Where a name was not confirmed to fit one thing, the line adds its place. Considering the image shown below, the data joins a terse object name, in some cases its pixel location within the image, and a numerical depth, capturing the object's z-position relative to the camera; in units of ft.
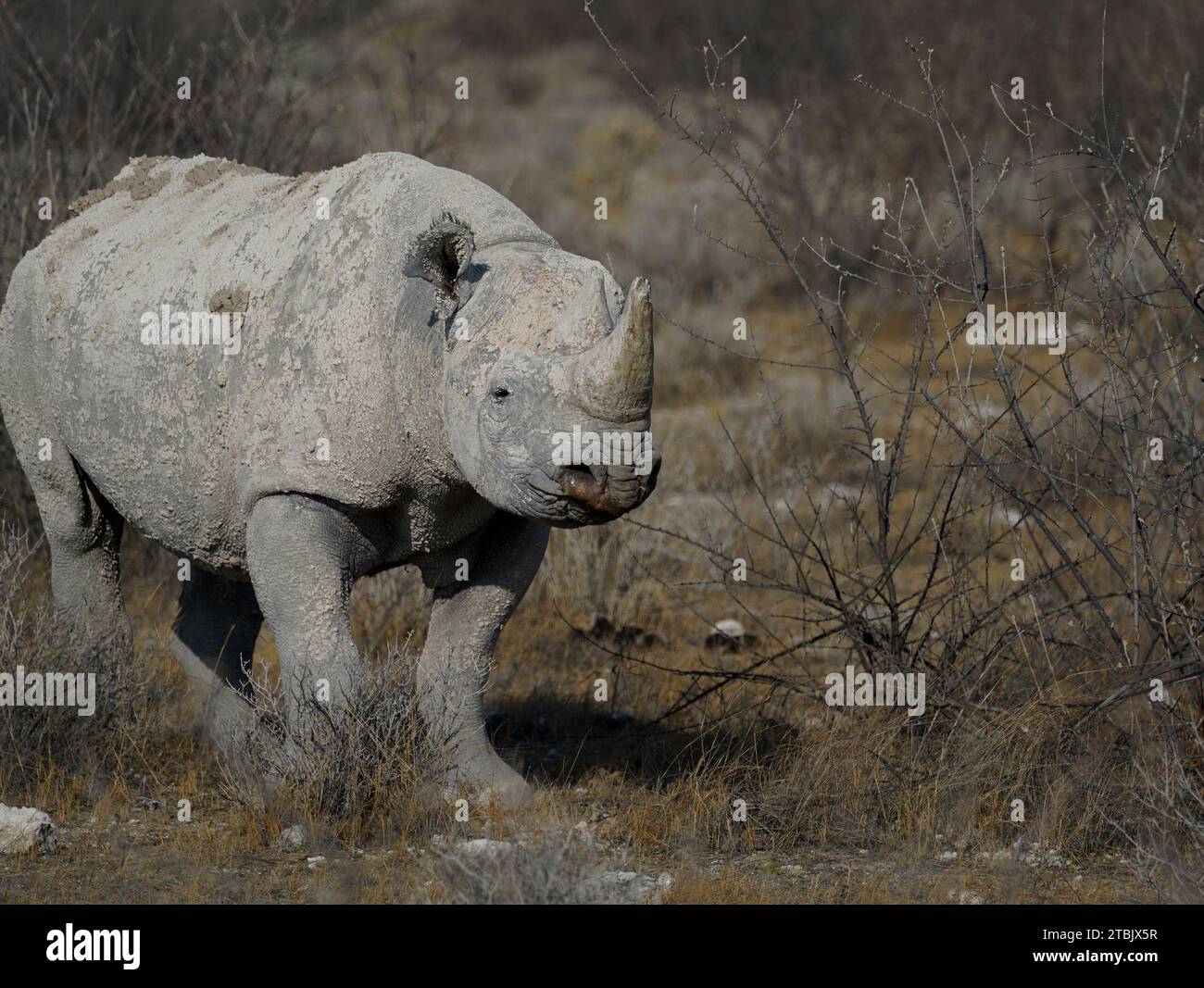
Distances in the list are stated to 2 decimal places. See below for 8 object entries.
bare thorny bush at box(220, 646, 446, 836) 36.09
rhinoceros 32.04
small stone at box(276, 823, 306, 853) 35.86
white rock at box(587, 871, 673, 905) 29.66
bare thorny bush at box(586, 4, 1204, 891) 37.88
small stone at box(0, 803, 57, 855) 34.99
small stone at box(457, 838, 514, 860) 29.71
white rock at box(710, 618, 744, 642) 59.62
